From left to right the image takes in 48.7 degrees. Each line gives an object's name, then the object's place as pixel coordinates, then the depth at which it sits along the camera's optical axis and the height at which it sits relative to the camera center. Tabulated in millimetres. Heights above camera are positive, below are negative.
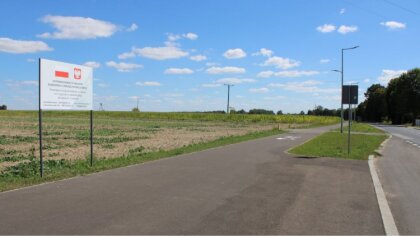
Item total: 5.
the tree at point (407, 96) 107562 +3849
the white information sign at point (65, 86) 10617 +544
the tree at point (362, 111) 163825 +238
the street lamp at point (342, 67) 42875 +4179
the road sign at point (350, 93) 18266 +732
